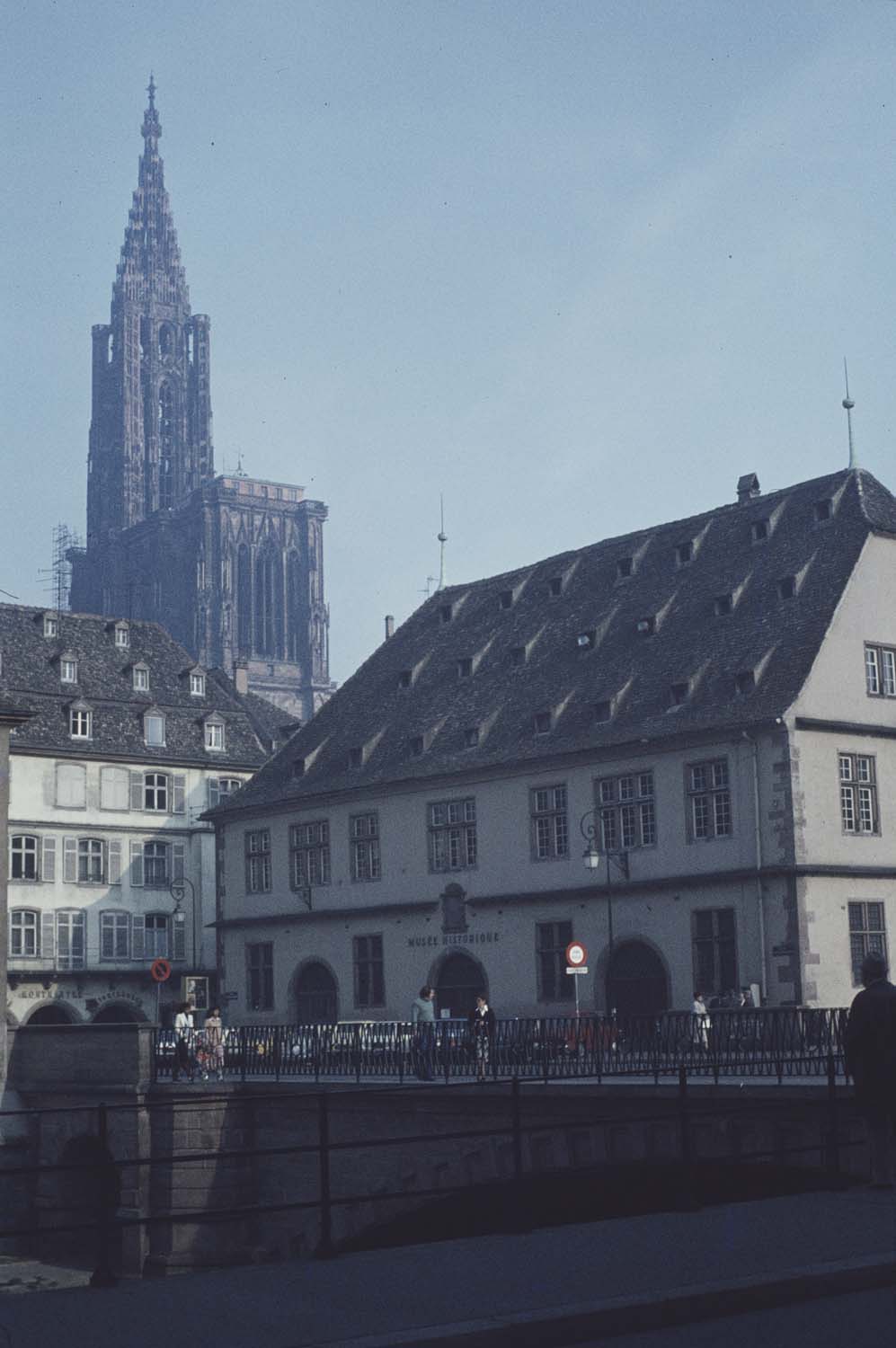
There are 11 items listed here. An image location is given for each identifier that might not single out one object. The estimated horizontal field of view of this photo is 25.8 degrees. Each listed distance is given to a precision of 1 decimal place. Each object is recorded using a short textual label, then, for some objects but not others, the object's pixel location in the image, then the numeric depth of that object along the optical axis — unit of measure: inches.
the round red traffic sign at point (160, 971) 1758.1
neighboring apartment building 2448.3
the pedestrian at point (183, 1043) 1485.0
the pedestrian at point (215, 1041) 1510.8
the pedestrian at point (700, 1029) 1172.5
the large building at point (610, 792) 1624.0
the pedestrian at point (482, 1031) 1223.1
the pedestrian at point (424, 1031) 1252.5
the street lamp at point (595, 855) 1613.4
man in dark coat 565.6
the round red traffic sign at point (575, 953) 1556.3
